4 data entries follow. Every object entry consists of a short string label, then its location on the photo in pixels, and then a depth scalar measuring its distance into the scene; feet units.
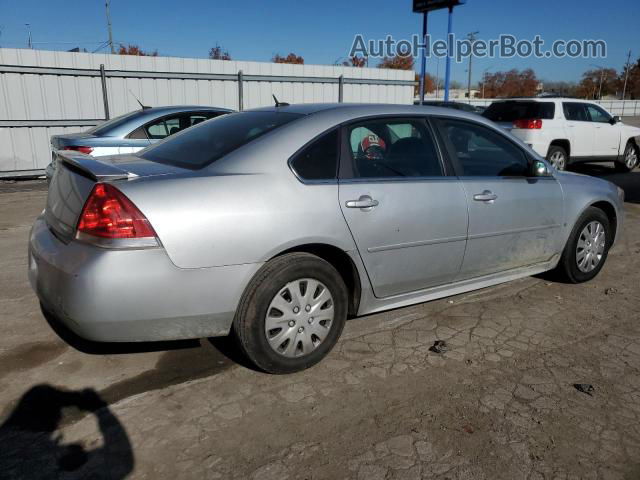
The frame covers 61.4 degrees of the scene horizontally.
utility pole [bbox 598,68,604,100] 268.54
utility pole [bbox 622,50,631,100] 255.76
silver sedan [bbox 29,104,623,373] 8.68
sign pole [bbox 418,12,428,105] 67.87
